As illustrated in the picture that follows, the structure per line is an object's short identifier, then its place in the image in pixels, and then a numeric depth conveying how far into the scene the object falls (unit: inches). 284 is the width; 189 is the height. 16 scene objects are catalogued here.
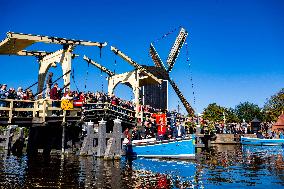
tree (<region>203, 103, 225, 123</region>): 2667.3
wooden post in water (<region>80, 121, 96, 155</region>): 750.5
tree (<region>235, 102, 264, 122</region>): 3558.1
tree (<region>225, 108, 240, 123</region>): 2815.5
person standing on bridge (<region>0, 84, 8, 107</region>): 687.7
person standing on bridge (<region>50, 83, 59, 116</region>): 764.0
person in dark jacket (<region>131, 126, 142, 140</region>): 864.9
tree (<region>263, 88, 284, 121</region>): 2859.3
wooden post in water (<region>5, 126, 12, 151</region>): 893.2
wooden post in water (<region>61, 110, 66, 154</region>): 776.0
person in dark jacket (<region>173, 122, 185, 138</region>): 808.9
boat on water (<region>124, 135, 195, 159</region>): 706.8
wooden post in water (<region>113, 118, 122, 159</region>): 692.2
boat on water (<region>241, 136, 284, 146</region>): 1525.2
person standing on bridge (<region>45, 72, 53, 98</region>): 795.4
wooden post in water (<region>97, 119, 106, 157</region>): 707.4
